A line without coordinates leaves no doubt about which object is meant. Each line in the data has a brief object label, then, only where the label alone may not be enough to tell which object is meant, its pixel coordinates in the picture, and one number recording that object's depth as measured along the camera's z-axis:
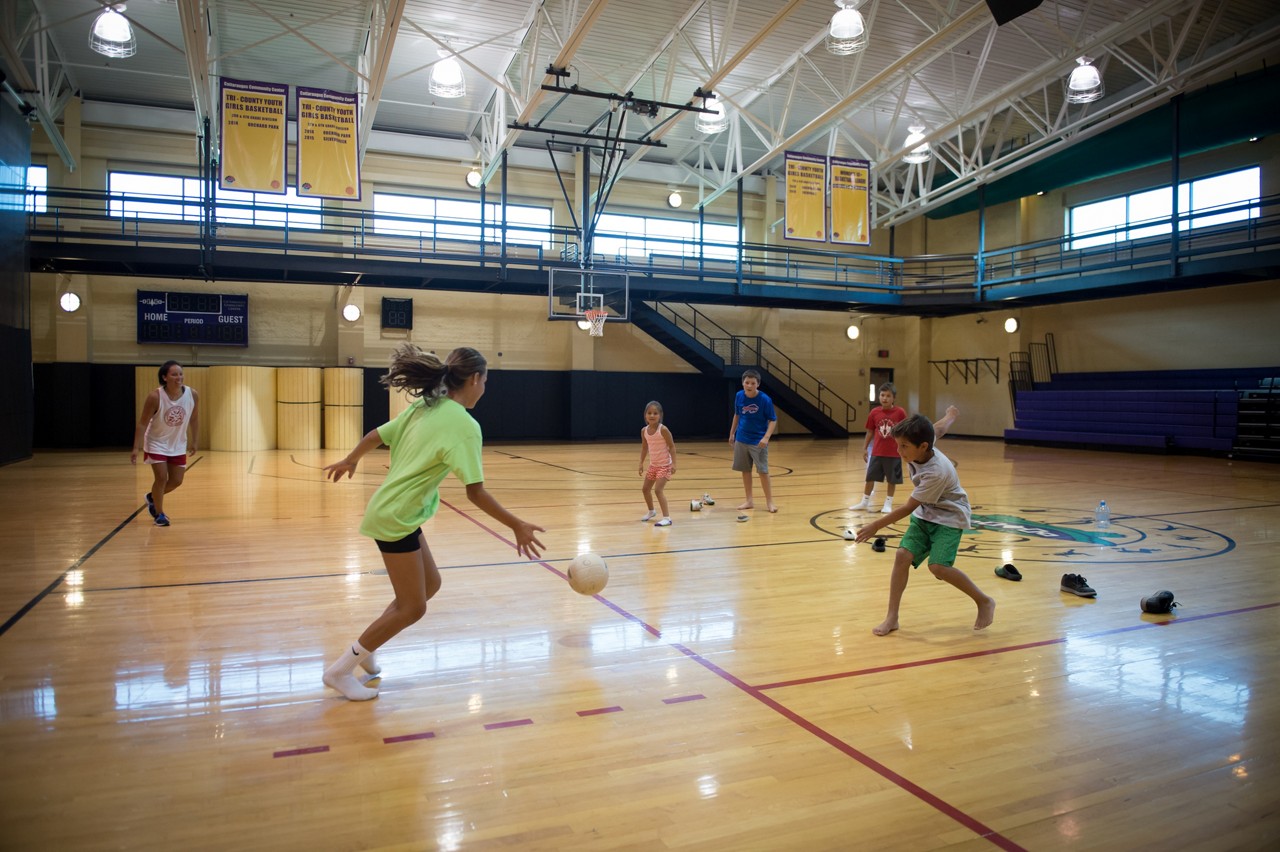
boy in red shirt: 9.27
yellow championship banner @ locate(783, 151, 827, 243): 16.75
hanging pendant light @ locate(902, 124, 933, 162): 18.84
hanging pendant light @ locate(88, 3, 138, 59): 12.91
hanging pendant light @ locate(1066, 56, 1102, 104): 15.31
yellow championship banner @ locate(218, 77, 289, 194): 12.92
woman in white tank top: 8.23
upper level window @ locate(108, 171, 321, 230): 19.03
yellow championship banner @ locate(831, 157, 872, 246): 17.19
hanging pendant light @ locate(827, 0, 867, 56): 12.32
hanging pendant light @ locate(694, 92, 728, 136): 18.02
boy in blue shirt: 9.47
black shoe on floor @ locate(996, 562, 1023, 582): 6.02
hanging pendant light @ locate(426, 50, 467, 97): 15.59
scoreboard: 19.78
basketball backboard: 18.75
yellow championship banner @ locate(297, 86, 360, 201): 13.40
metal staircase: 22.70
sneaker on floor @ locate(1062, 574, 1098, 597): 5.50
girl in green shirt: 3.43
